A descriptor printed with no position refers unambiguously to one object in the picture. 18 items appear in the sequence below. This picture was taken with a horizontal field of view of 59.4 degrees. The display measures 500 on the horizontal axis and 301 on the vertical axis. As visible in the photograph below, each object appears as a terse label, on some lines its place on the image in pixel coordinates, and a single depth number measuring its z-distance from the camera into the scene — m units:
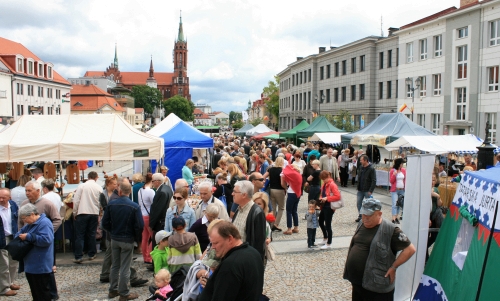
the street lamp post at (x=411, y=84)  36.31
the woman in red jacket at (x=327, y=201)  8.58
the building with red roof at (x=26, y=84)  47.47
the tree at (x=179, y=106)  139.75
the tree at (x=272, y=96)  88.56
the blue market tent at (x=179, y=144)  14.73
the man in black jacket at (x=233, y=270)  3.28
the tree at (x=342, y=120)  38.95
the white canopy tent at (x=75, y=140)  9.04
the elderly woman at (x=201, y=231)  6.17
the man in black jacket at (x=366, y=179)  10.66
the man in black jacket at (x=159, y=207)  7.48
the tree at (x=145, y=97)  133.25
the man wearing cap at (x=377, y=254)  4.44
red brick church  171.12
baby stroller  4.96
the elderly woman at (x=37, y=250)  5.57
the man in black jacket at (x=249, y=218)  5.10
